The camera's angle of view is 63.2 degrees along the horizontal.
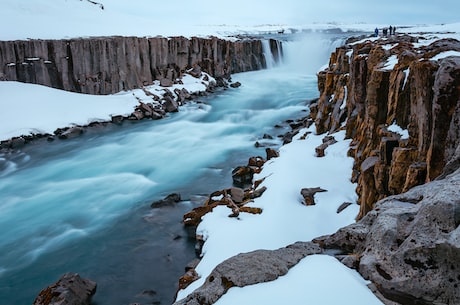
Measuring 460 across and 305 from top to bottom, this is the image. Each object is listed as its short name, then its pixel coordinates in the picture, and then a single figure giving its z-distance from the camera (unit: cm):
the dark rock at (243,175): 1547
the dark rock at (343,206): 993
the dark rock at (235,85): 4105
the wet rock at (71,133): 2266
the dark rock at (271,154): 1617
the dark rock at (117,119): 2597
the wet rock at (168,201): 1380
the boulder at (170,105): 2933
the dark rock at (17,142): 2073
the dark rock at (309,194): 1054
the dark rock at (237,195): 1243
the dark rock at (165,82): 3322
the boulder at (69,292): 825
